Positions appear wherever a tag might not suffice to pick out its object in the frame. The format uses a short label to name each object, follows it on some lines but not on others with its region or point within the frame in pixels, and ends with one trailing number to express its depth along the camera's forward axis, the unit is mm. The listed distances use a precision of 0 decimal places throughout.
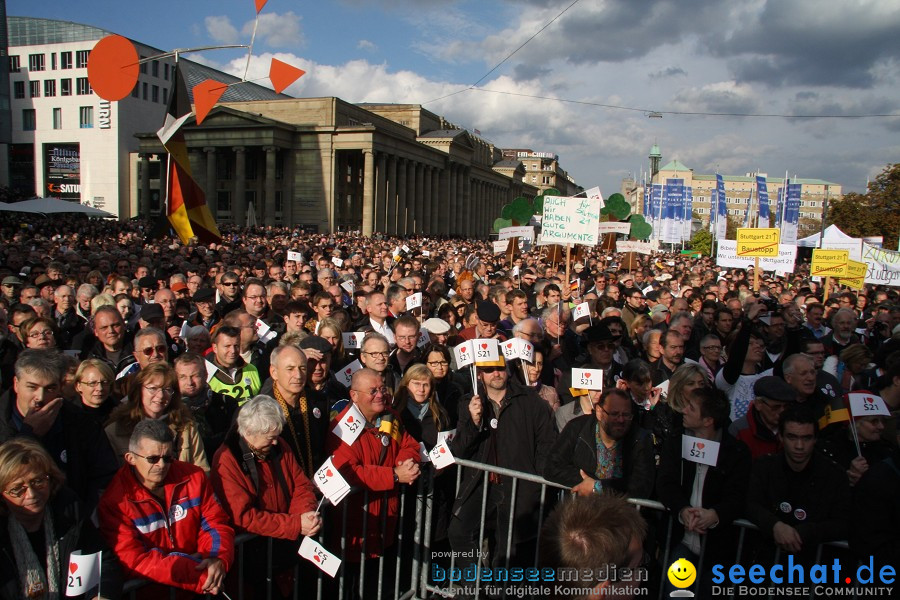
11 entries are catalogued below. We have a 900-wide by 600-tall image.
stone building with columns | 57406
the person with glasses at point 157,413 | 4152
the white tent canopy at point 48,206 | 28875
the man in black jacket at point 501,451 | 4625
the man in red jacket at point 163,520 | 3197
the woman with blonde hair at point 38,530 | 2844
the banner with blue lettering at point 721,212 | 35625
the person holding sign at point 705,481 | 3801
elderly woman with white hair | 3662
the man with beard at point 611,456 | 4156
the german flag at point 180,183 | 13828
